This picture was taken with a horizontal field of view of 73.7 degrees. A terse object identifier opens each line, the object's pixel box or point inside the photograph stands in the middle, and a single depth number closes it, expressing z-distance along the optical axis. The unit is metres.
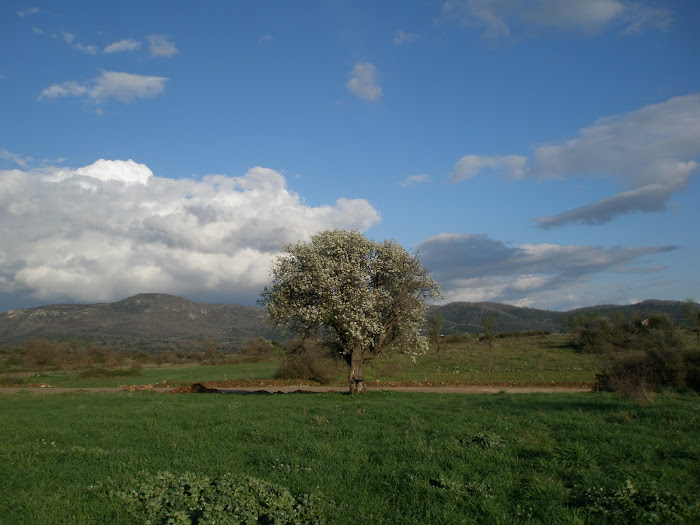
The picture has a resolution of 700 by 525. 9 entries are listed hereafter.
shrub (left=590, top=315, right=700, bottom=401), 26.77
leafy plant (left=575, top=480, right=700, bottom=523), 6.78
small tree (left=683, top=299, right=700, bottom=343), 63.59
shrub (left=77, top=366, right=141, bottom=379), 61.25
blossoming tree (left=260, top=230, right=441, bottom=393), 24.85
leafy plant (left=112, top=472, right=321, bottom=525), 6.96
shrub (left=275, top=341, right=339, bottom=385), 45.28
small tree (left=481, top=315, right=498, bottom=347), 81.50
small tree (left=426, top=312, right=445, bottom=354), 84.31
